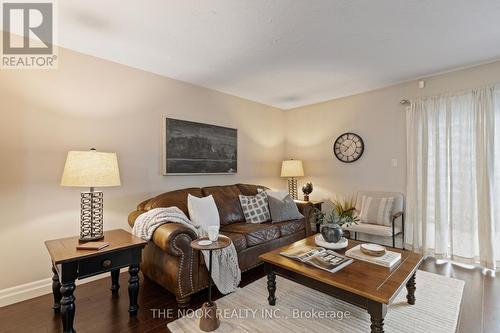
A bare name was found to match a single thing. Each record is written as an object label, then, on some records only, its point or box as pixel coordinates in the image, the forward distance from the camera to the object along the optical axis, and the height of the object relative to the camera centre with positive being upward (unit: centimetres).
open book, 184 -74
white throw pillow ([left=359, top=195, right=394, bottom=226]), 339 -61
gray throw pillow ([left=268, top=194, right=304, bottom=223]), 328 -57
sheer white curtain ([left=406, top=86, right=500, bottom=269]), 280 -10
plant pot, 226 -61
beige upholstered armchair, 319 -80
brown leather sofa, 209 -77
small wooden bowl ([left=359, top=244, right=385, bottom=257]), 203 -70
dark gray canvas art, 323 +30
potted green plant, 226 -55
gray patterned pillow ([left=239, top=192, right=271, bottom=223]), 324 -55
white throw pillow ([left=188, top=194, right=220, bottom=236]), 265 -50
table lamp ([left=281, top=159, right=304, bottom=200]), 441 -1
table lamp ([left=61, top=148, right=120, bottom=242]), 193 -4
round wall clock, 396 +36
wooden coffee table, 147 -77
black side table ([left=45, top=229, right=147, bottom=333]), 162 -69
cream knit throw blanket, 224 -80
